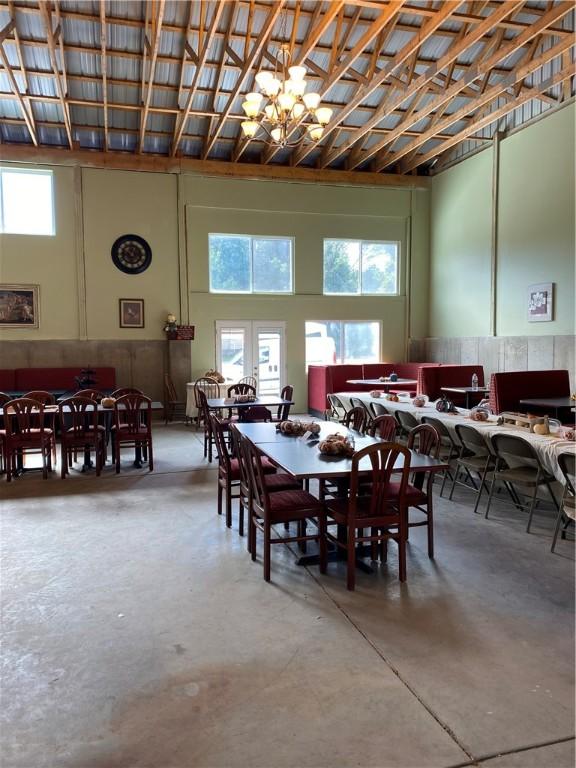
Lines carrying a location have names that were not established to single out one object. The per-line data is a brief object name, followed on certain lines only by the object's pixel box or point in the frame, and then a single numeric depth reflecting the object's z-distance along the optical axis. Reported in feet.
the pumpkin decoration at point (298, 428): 15.98
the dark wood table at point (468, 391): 28.07
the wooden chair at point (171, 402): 37.91
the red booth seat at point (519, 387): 24.11
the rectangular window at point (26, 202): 35.86
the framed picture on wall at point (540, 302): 30.53
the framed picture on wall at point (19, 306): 35.86
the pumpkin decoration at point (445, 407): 21.02
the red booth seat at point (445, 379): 29.32
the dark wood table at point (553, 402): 22.76
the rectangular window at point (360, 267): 42.11
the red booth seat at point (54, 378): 35.42
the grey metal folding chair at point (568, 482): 12.80
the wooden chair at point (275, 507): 11.91
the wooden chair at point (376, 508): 11.41
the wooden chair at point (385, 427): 16.12
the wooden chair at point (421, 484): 12.82
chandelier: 19.77
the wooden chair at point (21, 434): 20.54
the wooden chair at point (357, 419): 18.45
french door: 40.06
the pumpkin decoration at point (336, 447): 13.11
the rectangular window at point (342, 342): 42.11
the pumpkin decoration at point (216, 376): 37.61
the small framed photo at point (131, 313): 37.88
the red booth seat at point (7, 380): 35.09
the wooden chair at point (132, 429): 22.04
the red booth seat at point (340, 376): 38.11
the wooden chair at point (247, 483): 13.16
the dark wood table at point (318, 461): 11.68
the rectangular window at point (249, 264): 39.70
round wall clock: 37.68
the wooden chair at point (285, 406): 25.45
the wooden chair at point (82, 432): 21.02
